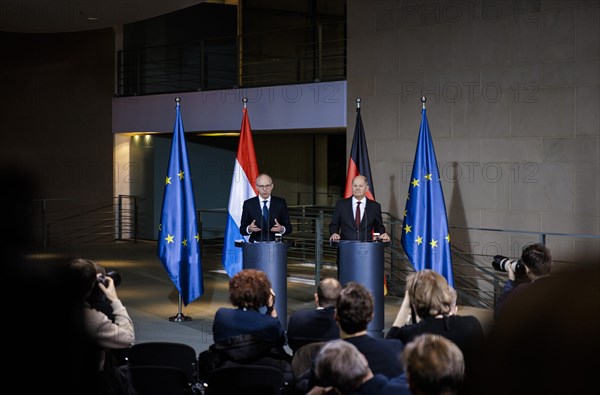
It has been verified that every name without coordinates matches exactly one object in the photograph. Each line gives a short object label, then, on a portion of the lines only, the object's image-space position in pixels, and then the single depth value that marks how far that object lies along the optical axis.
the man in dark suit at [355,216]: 7.16
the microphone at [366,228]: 7.16
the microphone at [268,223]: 7.12
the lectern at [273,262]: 6.77
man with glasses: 7.33
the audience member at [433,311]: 3.40
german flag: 8.48
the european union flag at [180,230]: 7.92
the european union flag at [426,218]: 7.61
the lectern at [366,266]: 6.71
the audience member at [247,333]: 3.85
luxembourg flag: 8.10
